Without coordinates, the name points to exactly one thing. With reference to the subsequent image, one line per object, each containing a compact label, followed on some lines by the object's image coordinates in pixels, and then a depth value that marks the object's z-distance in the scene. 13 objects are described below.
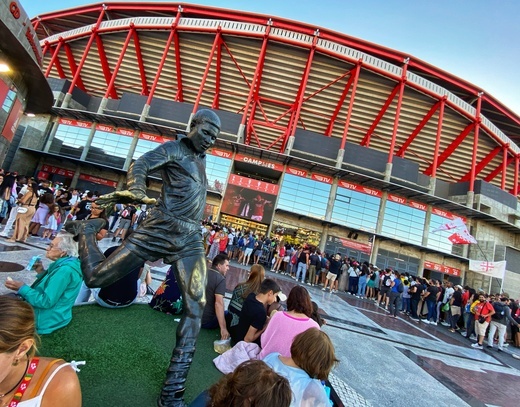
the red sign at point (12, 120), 10.23
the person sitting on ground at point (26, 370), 0.87
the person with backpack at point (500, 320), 8.32
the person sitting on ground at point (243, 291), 3.39
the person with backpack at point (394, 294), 9.58
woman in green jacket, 2.26
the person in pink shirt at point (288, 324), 2.30
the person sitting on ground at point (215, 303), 3.30
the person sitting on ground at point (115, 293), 3.38
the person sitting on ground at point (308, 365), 1.49
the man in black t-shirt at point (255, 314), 2.88
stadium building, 18.55
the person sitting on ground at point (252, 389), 0.86
